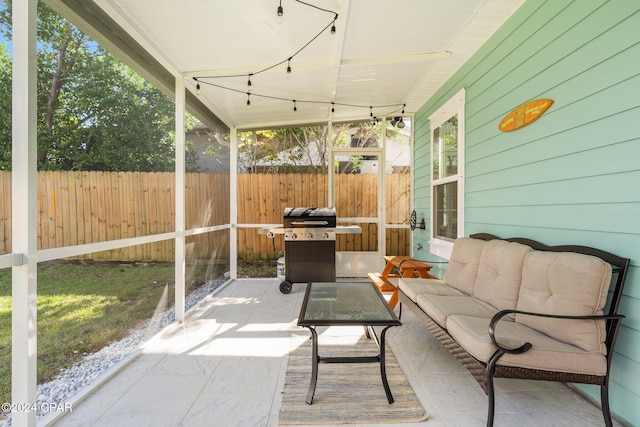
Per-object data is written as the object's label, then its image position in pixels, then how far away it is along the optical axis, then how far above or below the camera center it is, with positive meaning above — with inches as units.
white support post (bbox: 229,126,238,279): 203.3 +12.3
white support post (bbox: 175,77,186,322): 126.4 +3.0
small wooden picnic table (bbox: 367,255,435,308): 135.8 -26.9
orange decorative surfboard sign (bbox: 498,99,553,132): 89.4 +28.1
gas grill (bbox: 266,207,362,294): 174.1 -19.3
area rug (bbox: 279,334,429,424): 70.9 -45.4
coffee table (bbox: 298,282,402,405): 76.0 -27.0
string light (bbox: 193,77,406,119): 145.8 +58.8
